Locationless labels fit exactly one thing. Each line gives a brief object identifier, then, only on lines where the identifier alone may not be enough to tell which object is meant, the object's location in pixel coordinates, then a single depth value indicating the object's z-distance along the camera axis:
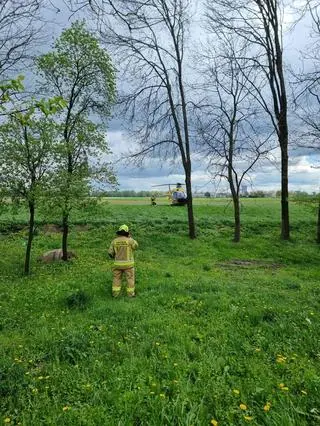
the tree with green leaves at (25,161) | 14.39
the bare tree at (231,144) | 24.52
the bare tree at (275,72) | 23.41
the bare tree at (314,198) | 22.95
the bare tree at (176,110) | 24.52
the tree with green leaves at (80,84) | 17.20
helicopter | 42.50
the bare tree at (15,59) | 13.40
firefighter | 11.46
